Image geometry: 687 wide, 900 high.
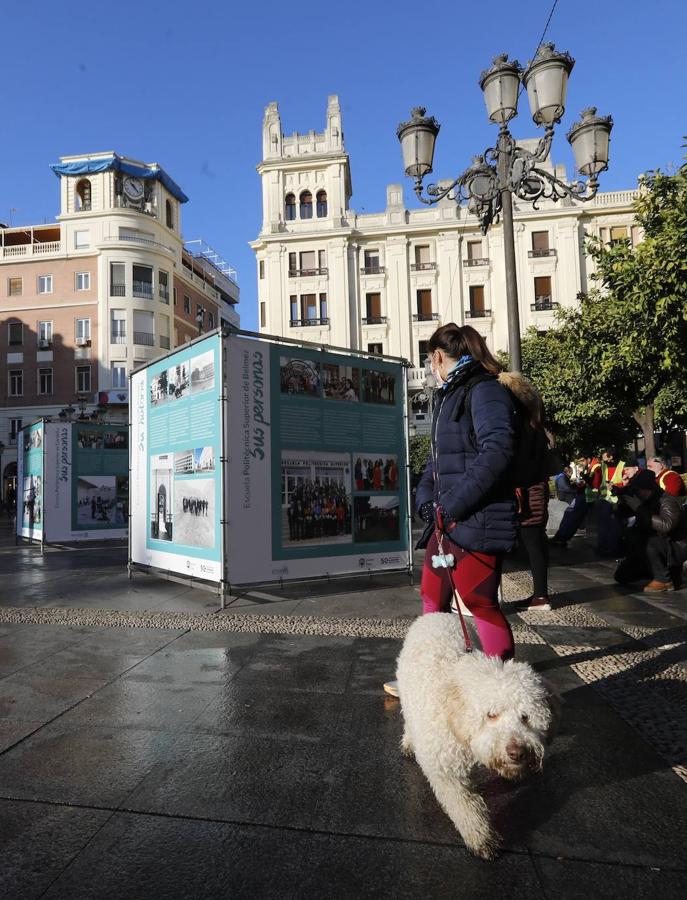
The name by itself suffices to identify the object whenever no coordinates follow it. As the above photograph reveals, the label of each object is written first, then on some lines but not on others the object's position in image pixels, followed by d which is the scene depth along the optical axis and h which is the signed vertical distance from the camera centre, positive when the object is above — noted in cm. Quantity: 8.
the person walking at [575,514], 1027 -70
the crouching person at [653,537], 670 -73
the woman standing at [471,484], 272 -4
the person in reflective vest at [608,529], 848 -81
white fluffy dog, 188 -80
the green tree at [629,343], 887 +279
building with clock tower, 4269 +1352
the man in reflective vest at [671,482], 699 -12
